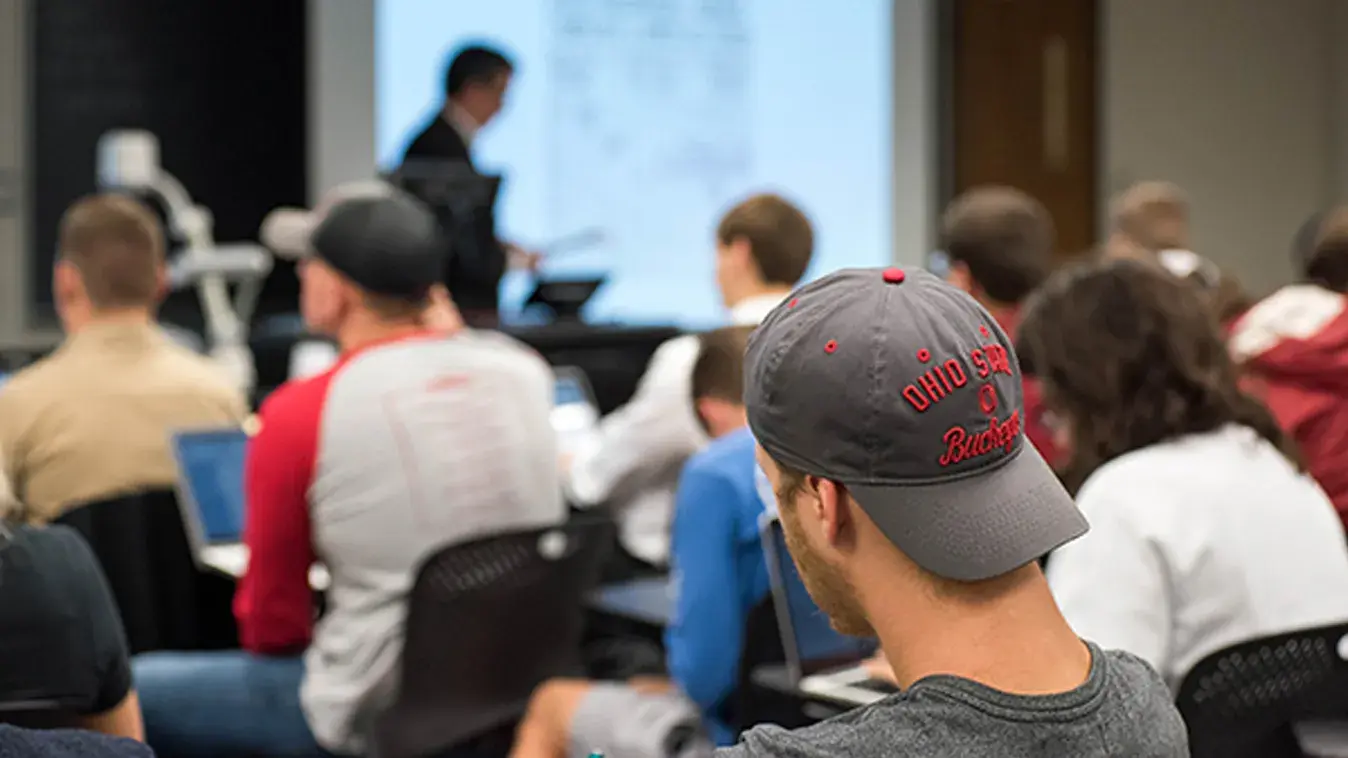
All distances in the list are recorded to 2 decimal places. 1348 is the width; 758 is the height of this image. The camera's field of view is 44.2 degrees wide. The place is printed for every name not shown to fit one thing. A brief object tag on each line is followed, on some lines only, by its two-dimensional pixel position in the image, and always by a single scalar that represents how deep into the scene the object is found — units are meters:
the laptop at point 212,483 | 2.89
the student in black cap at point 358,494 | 2.55
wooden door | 8.17
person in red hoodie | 2.89
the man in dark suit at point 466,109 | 5.48
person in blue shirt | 2.37
